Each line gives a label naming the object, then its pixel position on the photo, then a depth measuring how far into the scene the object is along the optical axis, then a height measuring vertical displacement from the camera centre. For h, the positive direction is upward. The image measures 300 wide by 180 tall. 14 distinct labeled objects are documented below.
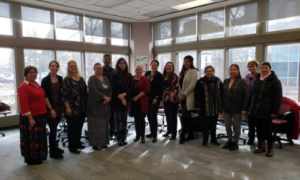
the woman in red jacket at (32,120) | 2.87 -0.61
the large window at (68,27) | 6.01 +1.39
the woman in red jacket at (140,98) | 3.87 -0.44
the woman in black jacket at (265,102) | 3.17 -0.46
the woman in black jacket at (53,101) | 3.21 -0.39
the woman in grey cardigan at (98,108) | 3.46 -0.56
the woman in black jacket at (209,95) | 3.67 -0.38
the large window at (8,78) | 5.36 -0.05
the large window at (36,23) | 5.49 +1.39
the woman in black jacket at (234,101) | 3.44 -0.46
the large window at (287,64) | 4.90 +0.18
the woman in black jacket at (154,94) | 3.99 -0.38
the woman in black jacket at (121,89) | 3.74 -0.26
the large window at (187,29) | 6.56 +1.35
